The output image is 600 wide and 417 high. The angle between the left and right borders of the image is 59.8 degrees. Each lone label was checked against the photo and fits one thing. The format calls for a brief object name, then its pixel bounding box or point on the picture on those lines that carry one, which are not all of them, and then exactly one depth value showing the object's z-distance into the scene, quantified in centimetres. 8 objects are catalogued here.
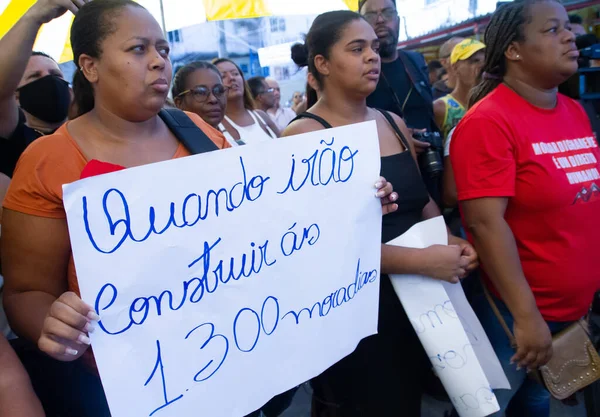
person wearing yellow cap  336
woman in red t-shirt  176
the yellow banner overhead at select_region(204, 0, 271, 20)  704
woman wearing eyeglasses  291
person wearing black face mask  154
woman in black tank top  169
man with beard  254
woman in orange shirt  112
